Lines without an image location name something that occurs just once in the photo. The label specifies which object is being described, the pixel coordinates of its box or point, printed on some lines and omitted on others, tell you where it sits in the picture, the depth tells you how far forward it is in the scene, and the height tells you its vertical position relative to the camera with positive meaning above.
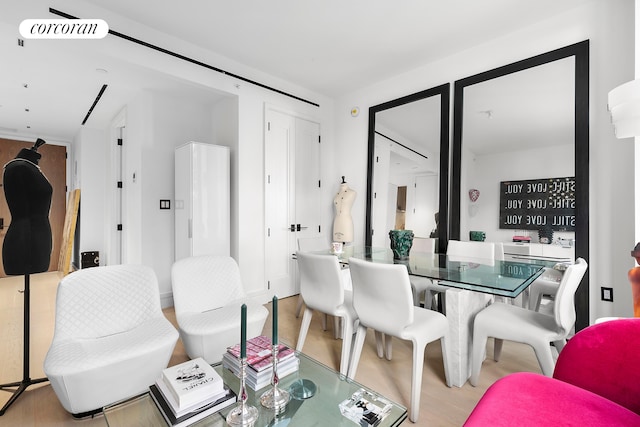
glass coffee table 1.07 -0.75
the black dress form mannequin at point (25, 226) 1.80 -0.09
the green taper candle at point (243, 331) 0.96 -0.39
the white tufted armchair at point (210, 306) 1.84 -0.67
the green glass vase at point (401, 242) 2.67 -0.26
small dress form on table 4.14 -0.06
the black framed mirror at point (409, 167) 3.35 +0.58
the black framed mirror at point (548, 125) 2.46 +0.82
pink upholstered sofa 0.95 -0.63
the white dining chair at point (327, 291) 2.00 -0.54
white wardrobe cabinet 3.26 +0.15
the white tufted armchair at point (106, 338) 1.45 -0.71
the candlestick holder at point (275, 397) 1.13 -0.72
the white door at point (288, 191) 3.86 +0.30
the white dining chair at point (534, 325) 1.64 -0.65
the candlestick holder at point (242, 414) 1.03 -0.71
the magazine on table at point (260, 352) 1.31 -0.66
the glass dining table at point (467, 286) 1.76 -0.41
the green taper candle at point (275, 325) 1.09 -0.42
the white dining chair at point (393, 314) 1.64 -0.59
